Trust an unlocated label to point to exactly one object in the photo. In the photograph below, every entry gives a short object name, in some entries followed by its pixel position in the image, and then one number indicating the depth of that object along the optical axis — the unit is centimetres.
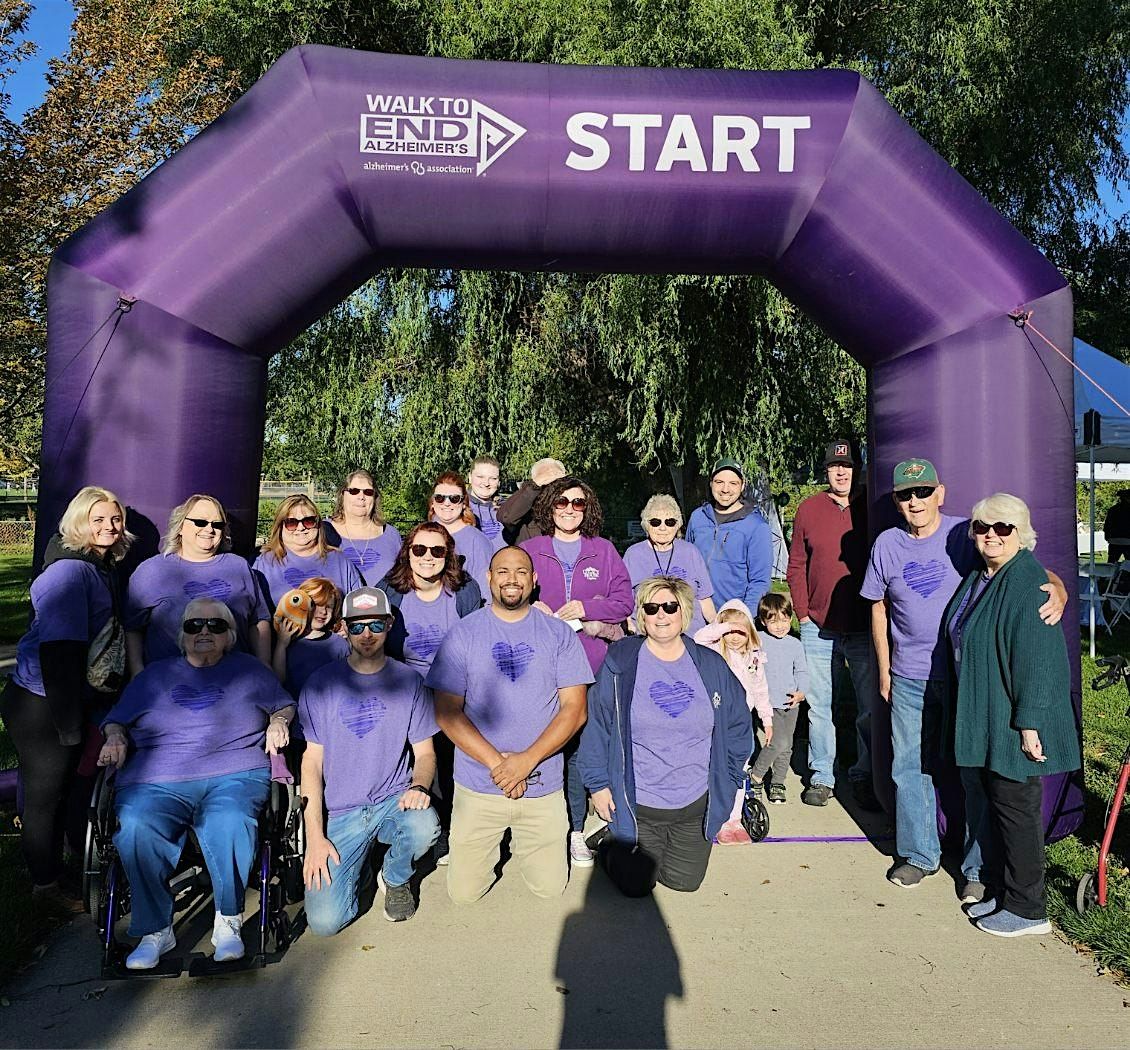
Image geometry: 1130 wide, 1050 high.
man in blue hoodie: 525
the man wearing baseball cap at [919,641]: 396
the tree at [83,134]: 953
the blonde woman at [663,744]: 397
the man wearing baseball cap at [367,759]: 362
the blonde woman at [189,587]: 377
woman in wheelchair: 321
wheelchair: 317
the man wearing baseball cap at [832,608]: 500
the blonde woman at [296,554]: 431
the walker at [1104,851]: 348
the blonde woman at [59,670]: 360
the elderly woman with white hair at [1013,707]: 338
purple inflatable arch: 420
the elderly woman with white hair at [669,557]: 479
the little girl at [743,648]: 477
